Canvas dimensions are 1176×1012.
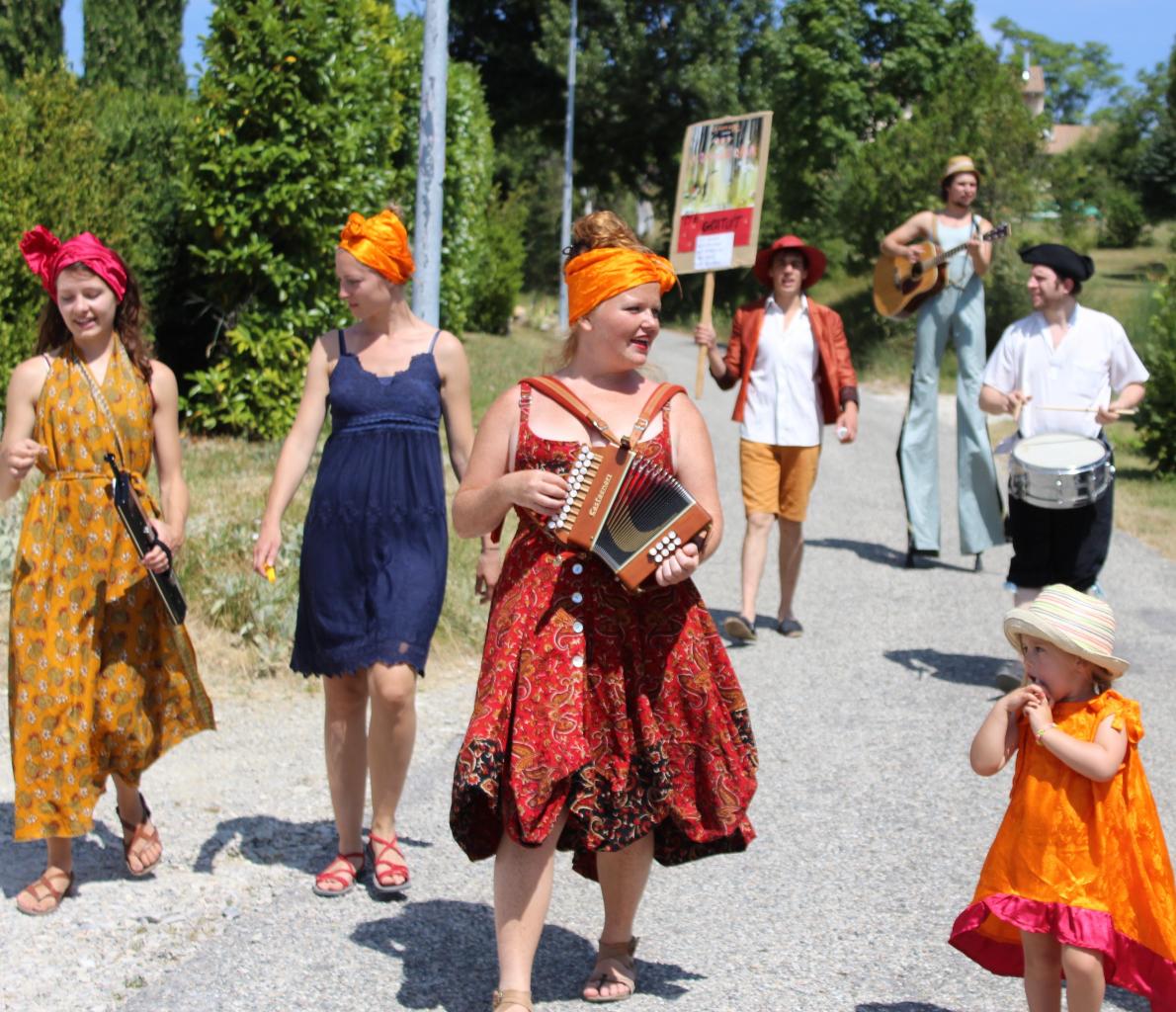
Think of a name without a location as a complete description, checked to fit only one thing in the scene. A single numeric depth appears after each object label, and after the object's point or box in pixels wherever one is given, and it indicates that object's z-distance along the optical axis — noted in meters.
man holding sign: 8.30
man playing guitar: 9.43
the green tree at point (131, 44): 22.19
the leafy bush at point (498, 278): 27.41
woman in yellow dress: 4.55
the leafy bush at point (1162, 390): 14.63
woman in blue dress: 4.68
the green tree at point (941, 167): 27.73
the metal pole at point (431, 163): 8.59
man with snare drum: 6.78
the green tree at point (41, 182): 10.37
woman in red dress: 3.69
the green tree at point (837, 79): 38.72
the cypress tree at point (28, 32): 18.98
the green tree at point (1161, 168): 55.47
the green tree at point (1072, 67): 113.75
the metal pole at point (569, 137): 32.28
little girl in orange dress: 3.42
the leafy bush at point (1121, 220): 55.31
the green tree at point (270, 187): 11.46
